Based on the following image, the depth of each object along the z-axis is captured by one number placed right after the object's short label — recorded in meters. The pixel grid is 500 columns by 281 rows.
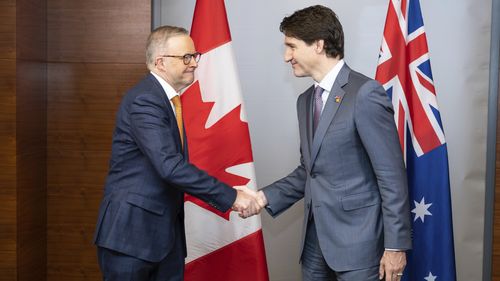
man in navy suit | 2.38
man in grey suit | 2.29
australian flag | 3.25
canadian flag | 3.21
